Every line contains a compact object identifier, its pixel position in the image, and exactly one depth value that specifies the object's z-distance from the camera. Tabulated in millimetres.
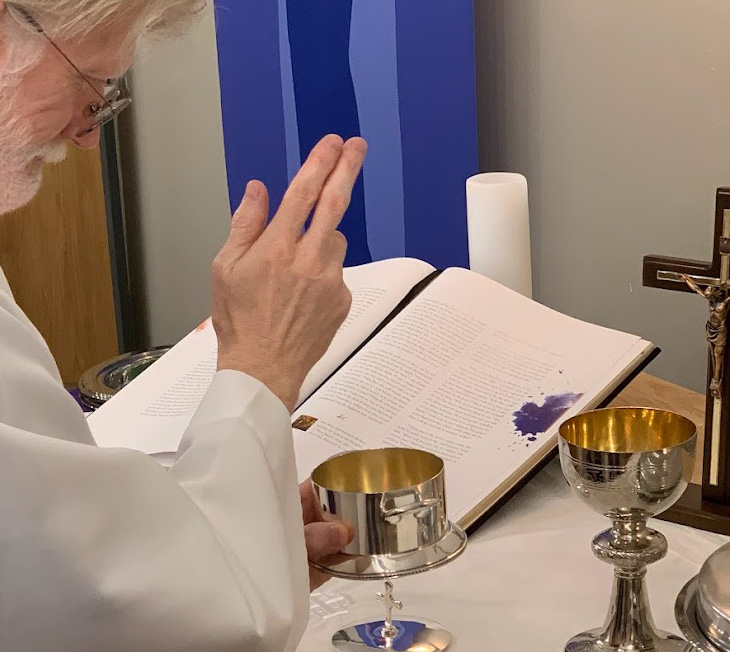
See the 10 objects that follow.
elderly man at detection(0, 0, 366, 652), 681
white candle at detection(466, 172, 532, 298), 1212
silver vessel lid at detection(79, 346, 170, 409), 1345
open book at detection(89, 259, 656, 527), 1049
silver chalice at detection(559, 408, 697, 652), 770
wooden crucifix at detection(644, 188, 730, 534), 986
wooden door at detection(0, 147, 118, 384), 2809
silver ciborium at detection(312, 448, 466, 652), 793
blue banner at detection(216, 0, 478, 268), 2084
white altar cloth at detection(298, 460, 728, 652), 873
